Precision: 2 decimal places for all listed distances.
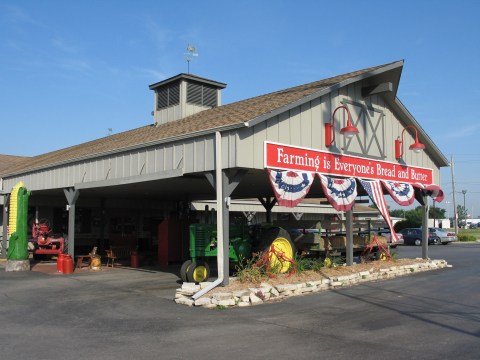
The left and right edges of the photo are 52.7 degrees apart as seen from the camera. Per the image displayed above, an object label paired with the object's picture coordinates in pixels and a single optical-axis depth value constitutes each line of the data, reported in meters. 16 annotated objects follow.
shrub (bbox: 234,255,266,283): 11.27
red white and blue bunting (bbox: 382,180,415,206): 16.09
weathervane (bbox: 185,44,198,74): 23.03
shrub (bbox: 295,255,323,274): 13.20
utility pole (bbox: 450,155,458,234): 55.18
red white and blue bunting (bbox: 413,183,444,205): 18.33
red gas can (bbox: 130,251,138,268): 18.98
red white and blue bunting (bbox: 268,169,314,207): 11.68
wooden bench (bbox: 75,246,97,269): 17.63
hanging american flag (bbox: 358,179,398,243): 14.52
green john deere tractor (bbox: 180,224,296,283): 12.43
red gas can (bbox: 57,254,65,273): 16.65
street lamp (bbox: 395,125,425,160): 16.77
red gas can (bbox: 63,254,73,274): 16.47
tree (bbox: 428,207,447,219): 123.47
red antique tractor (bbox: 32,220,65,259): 20.51
